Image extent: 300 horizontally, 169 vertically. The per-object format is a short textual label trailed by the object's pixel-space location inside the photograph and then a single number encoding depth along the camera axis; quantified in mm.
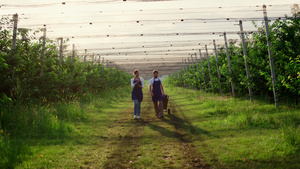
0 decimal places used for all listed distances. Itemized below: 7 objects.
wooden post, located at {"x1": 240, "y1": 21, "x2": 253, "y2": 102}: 12219
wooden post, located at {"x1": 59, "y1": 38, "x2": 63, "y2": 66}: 14095
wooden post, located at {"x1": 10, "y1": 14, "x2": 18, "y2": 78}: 8828
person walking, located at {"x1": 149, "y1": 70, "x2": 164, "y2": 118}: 10250
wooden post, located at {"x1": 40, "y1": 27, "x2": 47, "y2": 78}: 10883
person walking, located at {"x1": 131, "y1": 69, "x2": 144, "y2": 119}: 10008
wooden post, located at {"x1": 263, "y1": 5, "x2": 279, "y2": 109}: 9883
